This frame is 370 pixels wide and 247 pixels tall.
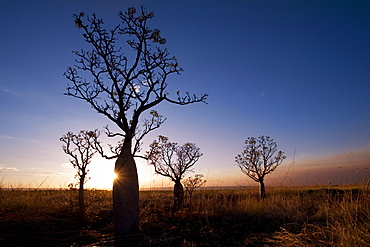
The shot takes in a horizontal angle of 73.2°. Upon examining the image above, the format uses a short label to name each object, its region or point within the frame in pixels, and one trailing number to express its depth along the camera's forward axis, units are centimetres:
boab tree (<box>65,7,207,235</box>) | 413
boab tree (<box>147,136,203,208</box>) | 922
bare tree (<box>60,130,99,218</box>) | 632
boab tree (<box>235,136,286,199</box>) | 1104
